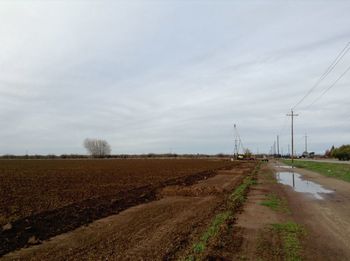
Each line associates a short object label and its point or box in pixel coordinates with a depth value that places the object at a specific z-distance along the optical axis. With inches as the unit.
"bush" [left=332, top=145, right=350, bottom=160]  3920.3
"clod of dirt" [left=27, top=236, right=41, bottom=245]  378.7
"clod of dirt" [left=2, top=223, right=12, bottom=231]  436.2
